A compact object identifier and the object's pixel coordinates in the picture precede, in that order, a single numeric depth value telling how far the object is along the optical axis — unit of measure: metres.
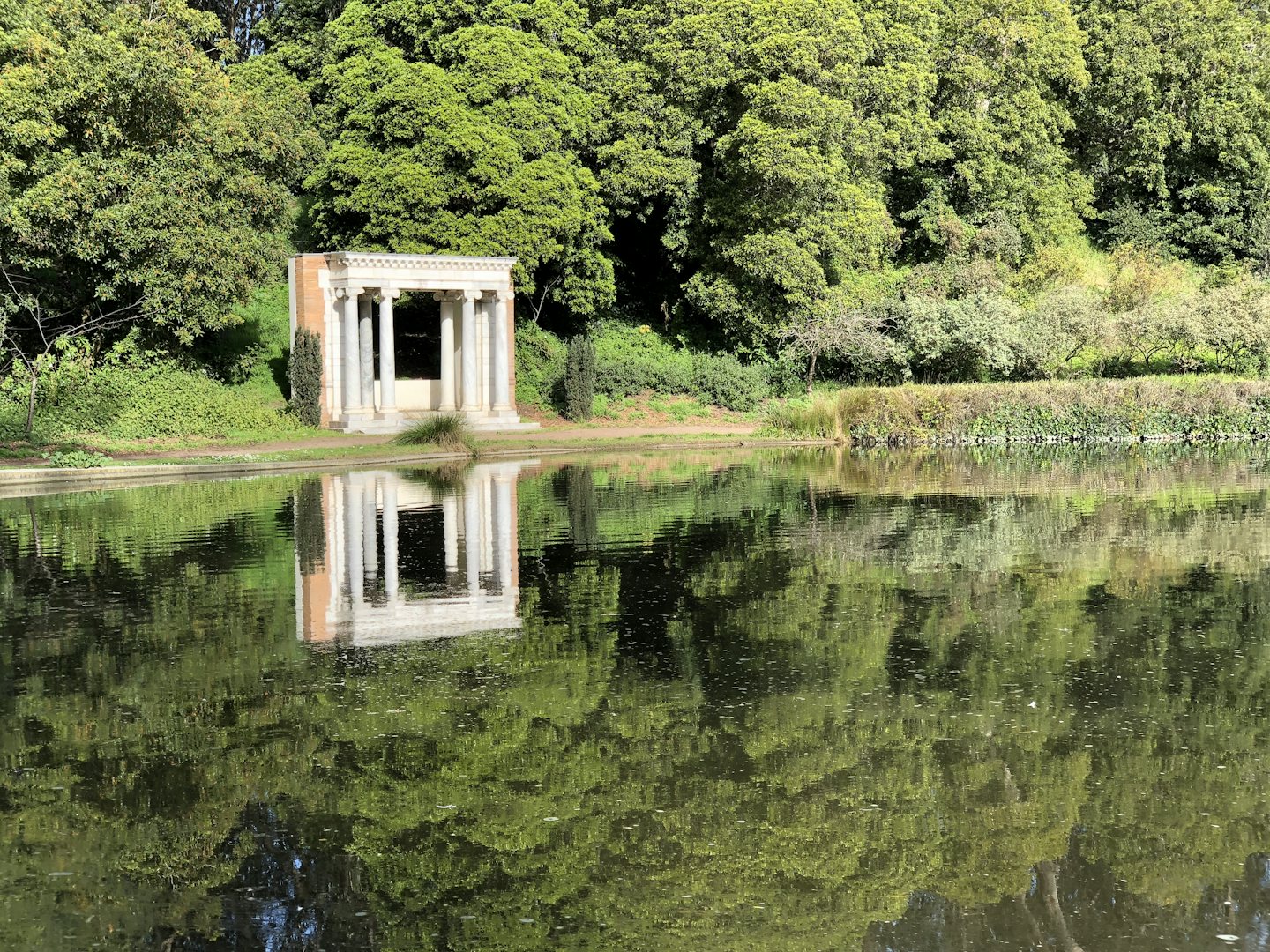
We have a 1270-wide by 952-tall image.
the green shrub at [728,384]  45.81
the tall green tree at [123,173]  33.25
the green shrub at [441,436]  34.78
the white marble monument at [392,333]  38.56
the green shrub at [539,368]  44.60
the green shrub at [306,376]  38.12
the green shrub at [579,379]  43.25
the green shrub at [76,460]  28.81
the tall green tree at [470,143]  41.84
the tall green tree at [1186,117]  59.41
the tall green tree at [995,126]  54.38
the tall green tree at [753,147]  44.81
